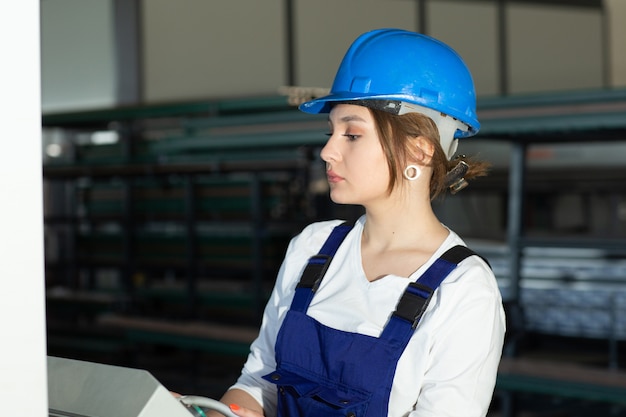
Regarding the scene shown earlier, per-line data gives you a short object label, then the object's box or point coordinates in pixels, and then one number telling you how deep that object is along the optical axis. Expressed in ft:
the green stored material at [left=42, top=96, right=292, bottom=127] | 13.94
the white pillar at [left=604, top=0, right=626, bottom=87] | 29.84
